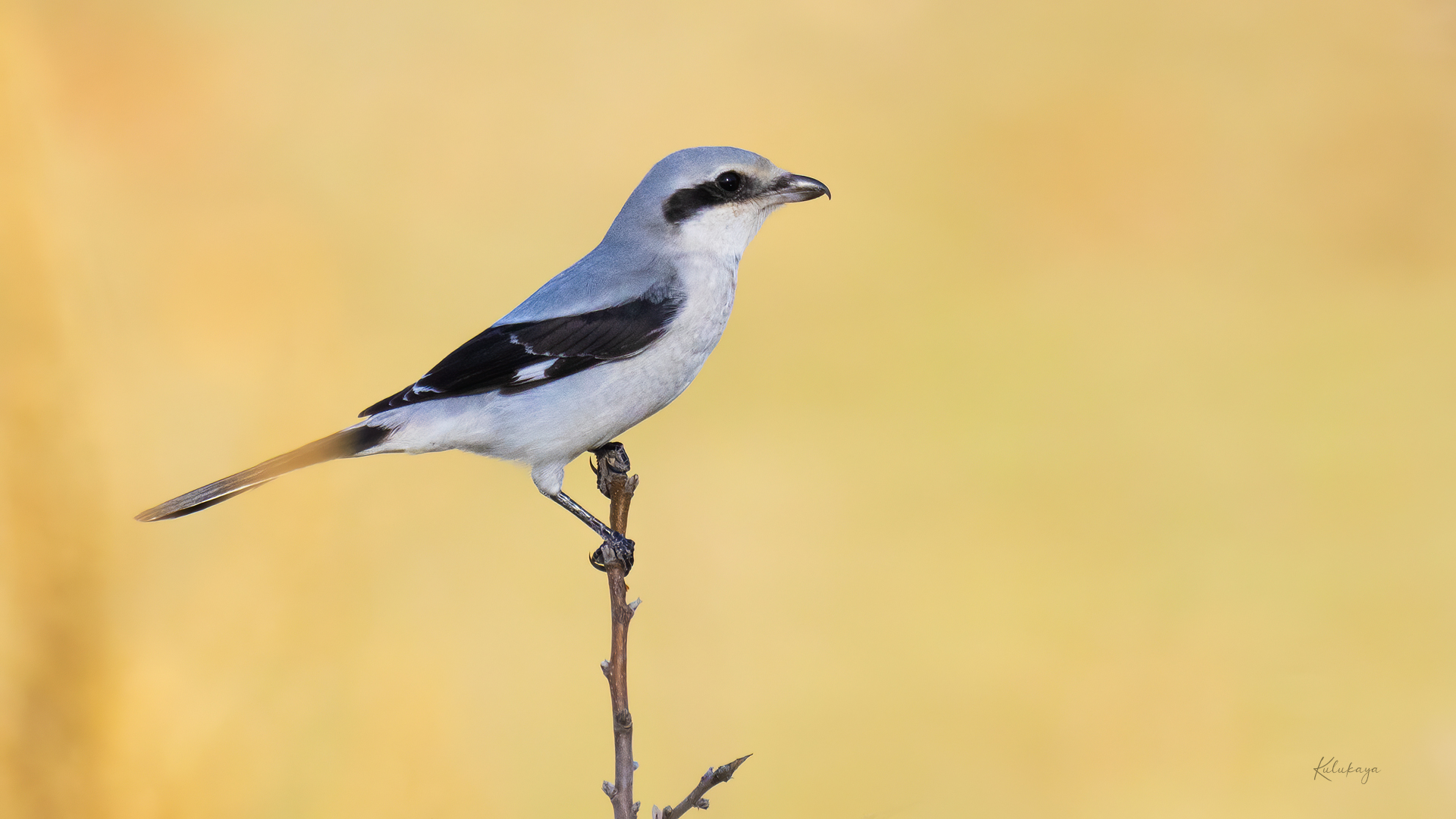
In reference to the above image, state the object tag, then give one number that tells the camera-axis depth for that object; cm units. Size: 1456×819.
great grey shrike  868
